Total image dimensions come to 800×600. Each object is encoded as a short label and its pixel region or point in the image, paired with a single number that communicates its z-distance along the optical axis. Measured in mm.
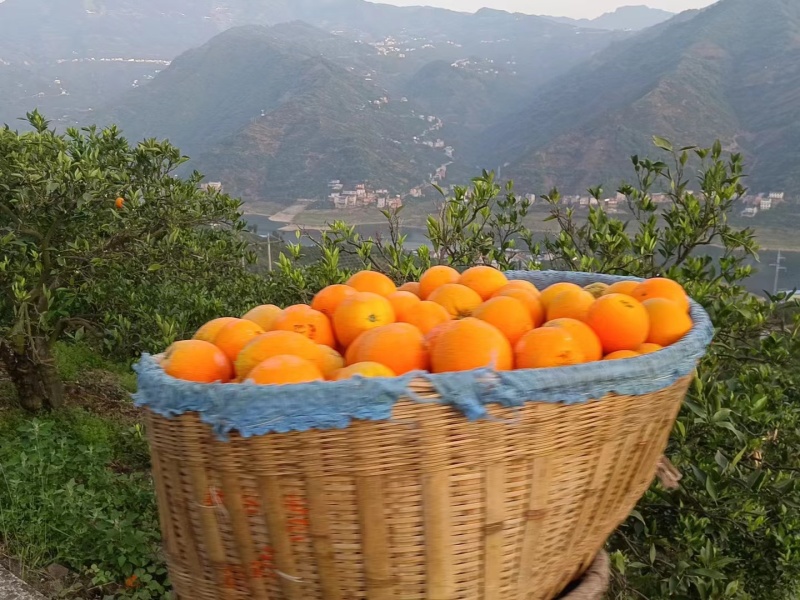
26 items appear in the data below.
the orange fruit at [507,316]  1431
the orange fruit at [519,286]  1638
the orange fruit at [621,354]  1352
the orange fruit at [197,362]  1295
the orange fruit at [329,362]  1322
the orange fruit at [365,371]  1200
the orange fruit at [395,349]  1289
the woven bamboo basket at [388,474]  1087
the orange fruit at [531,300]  1536
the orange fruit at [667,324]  1461
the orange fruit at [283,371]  1163
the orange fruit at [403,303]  1540
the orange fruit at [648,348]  1395
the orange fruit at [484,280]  1719
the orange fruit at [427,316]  1484
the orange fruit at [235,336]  1407
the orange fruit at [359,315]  1450
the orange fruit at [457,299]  1595
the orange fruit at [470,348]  1231
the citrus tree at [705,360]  2314
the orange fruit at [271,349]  1286
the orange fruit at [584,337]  1340
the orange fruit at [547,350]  1275
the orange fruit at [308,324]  1474
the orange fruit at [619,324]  1406
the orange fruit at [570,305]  1481
